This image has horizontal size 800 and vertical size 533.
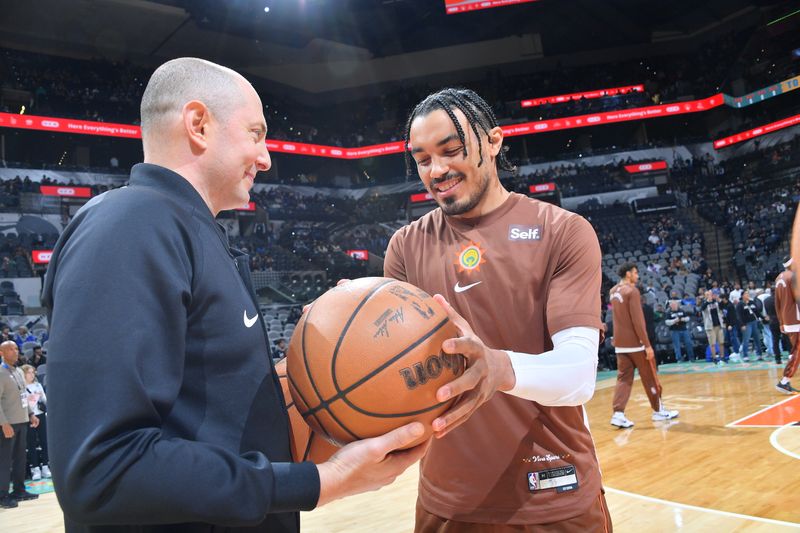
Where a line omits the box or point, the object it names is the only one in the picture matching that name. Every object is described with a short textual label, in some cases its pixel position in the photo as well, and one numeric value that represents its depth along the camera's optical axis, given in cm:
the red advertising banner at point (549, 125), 2397
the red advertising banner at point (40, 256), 1567
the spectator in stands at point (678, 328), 1278
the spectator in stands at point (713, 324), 1248
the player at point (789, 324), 802
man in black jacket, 91
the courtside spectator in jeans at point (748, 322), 1225
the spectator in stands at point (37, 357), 887
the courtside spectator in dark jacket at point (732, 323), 1270
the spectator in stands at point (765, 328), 1282
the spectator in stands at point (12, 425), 600
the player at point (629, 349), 700
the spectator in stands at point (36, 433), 716
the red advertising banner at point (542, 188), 2283
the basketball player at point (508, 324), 168
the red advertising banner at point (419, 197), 2399
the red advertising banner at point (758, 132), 2228
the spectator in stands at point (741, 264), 1839
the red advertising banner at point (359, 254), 2267
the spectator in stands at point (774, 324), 1102
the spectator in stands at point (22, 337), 1125
